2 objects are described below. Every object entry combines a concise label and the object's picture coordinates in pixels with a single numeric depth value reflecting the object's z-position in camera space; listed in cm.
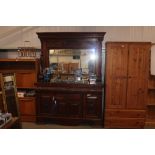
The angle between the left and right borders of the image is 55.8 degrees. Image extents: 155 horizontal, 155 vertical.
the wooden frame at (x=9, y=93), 257
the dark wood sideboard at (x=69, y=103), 276
